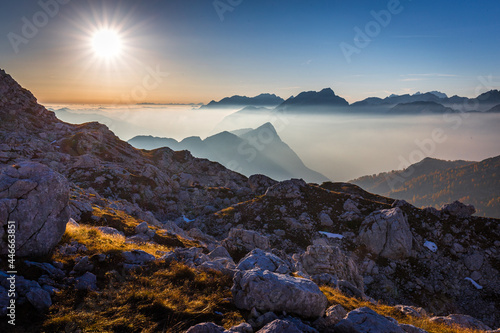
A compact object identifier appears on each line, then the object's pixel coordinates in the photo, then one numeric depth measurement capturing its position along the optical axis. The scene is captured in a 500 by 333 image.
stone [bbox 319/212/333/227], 45.91
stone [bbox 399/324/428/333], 11.47
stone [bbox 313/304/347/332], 10.88
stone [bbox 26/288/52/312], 9.45
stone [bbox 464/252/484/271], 36.94
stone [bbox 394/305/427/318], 16.54
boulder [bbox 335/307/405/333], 10.06
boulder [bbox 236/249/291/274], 16.34
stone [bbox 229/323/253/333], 9.58
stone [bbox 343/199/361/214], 48.24
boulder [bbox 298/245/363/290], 29.61
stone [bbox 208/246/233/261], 24.39
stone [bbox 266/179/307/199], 53.20
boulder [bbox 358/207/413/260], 38.97
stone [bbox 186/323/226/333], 9.28
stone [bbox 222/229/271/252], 31.09
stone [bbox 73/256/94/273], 12.48
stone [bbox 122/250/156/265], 14.46
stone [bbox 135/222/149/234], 25.98
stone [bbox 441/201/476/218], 44.70
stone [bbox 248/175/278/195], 76.47
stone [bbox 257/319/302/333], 9.21
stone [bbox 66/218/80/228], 17.60
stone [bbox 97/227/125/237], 20.43
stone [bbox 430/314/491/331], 16.89
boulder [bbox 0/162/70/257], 11.95
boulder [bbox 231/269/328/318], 11.44
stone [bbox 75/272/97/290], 11.30
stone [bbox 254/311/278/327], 10.62
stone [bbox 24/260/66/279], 11.53
